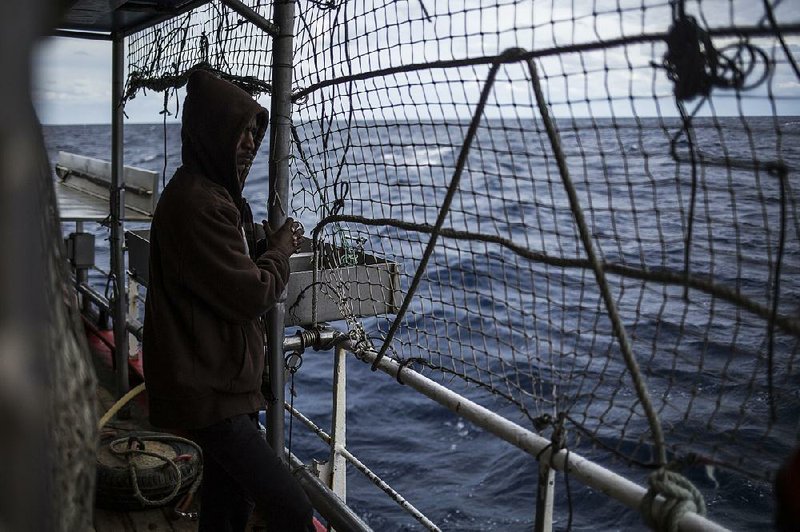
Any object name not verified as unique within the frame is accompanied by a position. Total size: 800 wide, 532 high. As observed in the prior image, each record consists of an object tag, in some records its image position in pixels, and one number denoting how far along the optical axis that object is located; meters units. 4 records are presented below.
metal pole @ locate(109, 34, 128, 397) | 5.29
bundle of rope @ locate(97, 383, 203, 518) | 3.88
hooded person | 2.42
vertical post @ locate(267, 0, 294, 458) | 2.97
